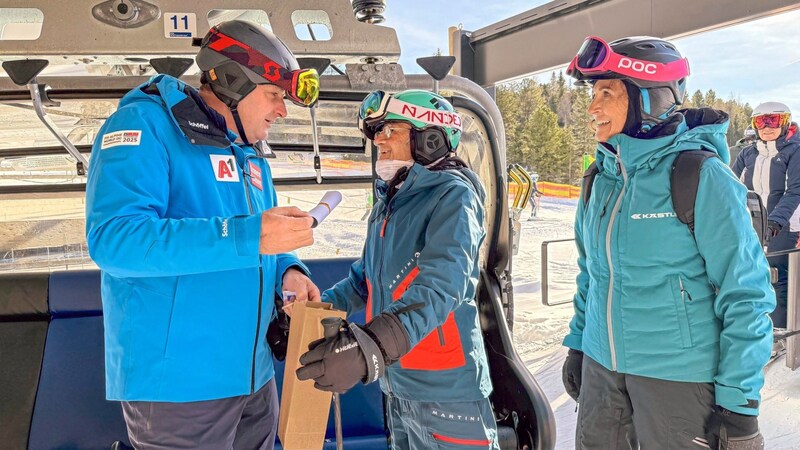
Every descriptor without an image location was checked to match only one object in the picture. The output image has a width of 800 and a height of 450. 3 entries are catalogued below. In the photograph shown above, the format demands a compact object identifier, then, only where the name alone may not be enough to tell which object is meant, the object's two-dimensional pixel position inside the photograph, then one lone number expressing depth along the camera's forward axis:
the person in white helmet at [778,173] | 5.75
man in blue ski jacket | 1.38
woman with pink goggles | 1.81
